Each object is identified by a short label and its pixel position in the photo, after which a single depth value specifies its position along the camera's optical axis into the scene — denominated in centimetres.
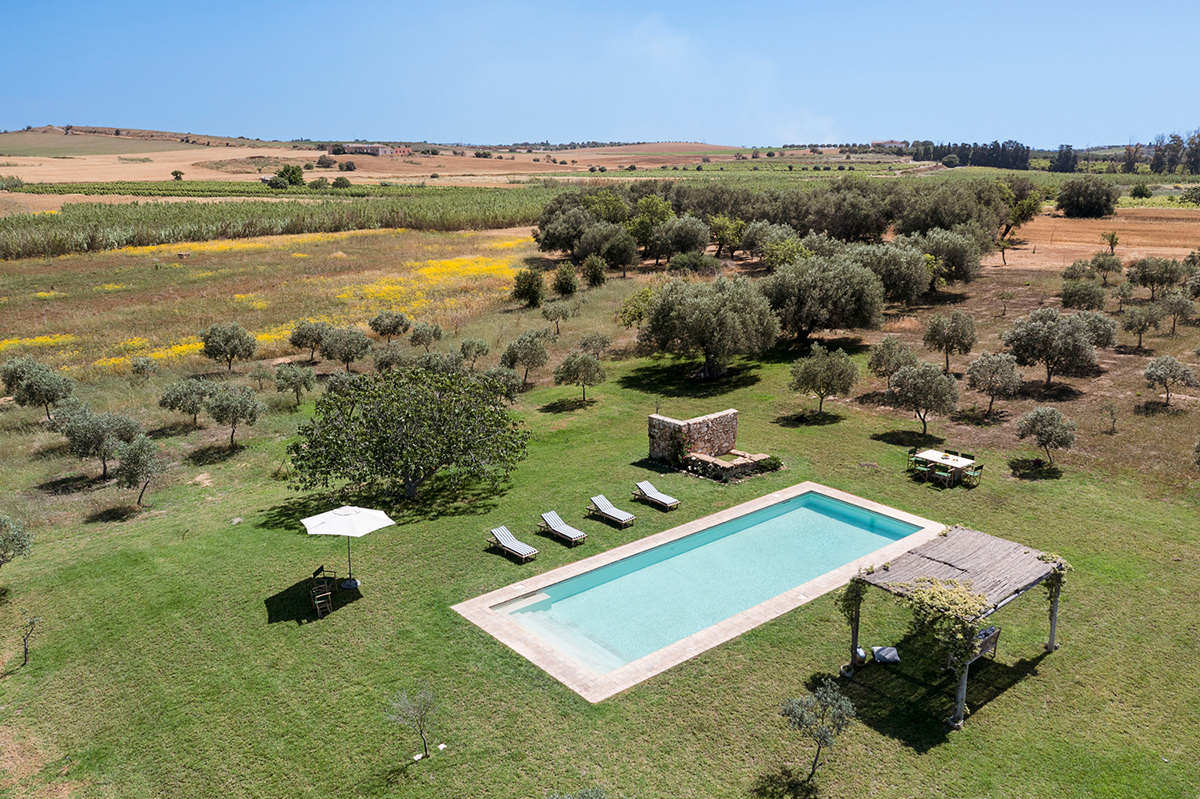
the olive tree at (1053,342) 3366
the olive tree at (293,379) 3437
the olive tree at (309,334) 4162
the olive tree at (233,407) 2817
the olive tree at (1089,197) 9256
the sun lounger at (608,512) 2195
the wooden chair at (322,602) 1689
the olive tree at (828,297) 4209
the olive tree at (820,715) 1166
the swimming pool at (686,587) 1588
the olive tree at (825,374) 3177
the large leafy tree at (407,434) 2272
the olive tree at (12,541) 1736
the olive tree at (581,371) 3456
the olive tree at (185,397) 3009
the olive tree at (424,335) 4319
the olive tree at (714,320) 3775
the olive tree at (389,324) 4500
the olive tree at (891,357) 3350
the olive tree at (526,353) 3819
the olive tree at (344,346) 3909
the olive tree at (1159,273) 4841
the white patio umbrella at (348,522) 1717
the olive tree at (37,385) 3033
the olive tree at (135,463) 2294
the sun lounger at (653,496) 2319
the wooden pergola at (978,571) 1412
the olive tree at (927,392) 2809
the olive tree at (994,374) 3083
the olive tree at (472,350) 3953
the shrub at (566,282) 5850
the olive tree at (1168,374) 2991
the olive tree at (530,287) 5453
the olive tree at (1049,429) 2538
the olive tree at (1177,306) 4134
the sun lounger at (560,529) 2069
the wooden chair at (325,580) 1770
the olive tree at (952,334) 3591
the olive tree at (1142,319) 3909
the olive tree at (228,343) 3825
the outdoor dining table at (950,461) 2434
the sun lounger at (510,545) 1964
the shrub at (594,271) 6394
